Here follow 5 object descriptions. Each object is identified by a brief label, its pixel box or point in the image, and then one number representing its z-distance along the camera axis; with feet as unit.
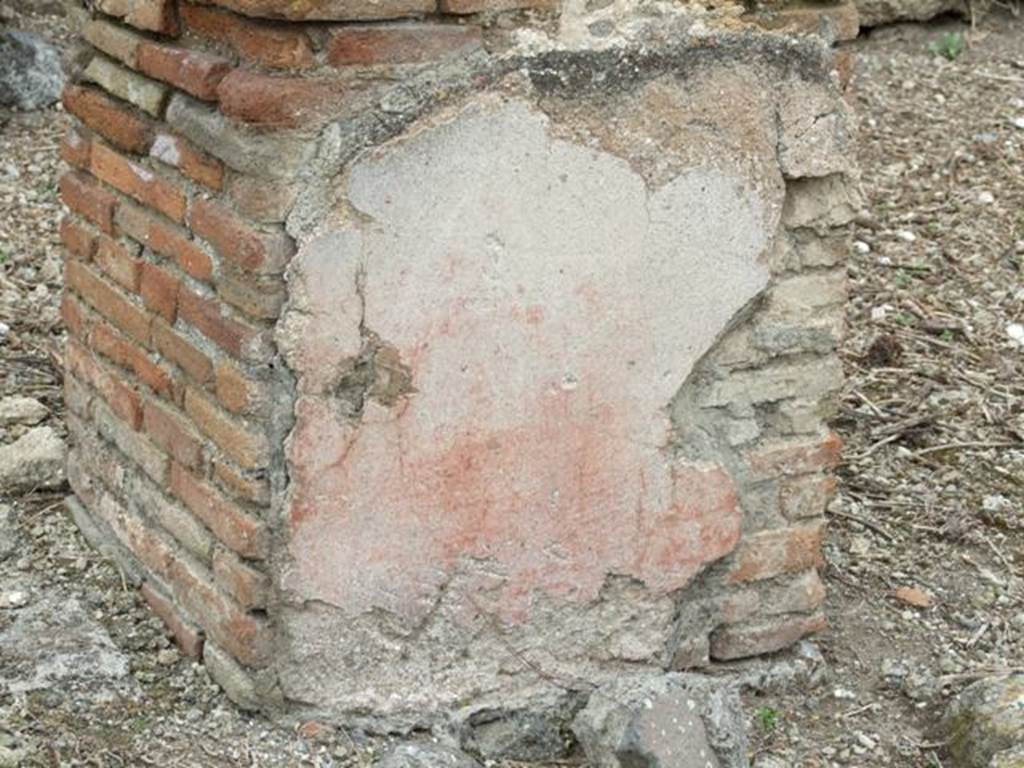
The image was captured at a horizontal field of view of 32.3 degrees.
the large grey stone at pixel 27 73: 20.94
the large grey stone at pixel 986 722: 11.32
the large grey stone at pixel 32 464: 13.60
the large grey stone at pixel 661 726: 10.66
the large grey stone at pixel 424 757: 10.70
